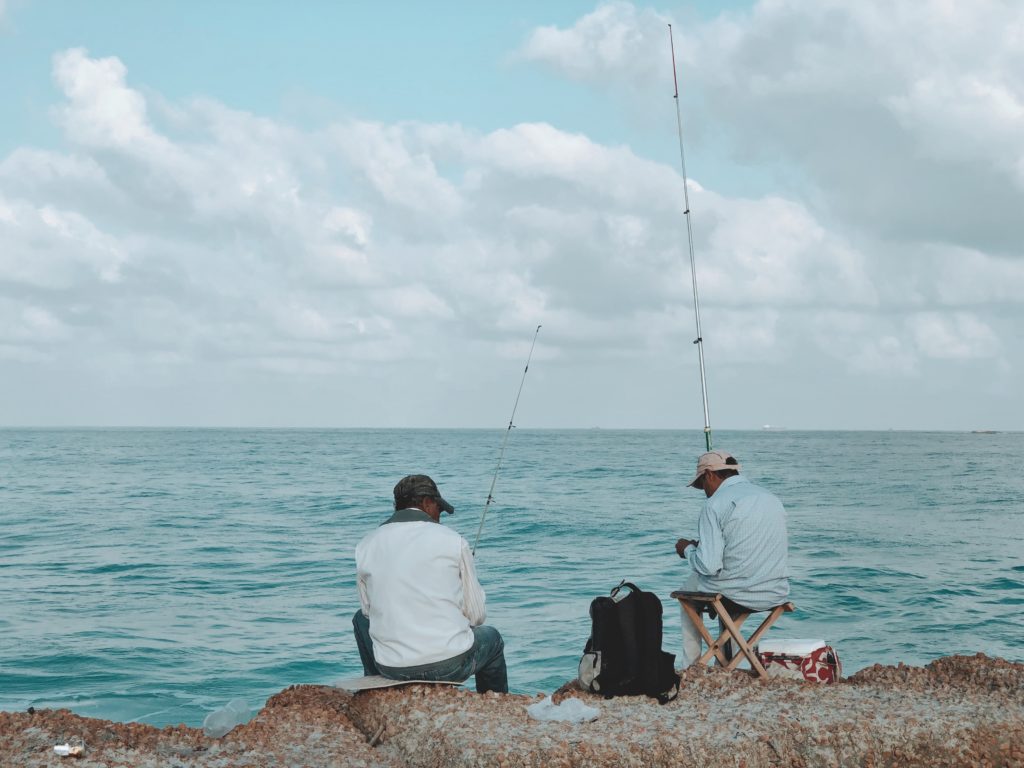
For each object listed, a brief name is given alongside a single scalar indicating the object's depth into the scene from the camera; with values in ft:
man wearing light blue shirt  18.13
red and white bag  18.16
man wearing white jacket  15.65
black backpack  16.49
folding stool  17.93
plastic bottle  15.96
